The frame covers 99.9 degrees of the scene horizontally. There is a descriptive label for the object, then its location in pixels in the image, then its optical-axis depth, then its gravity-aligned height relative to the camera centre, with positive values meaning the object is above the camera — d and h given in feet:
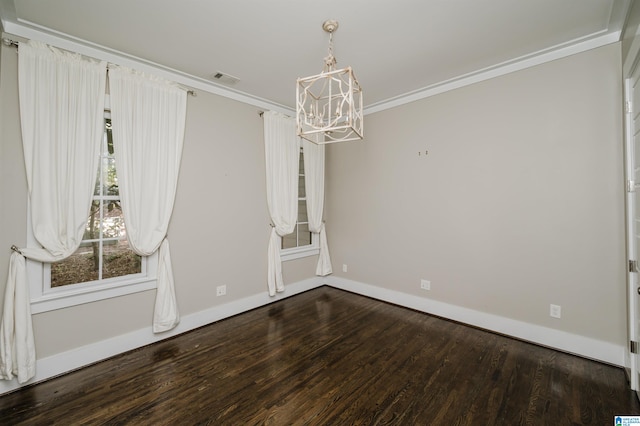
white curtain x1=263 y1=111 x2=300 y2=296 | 12.35 +1.50
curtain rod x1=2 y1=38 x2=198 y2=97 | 6.67 +4.39
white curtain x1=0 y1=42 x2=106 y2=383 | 6.72 +1.58
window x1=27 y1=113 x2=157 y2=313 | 7.44 -1.46
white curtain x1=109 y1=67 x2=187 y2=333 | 8.35 +1.88
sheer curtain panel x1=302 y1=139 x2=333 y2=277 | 13.99 +0.97
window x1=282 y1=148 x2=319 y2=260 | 13.89 -1.28
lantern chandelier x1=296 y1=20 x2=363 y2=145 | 5.10 +2.15
